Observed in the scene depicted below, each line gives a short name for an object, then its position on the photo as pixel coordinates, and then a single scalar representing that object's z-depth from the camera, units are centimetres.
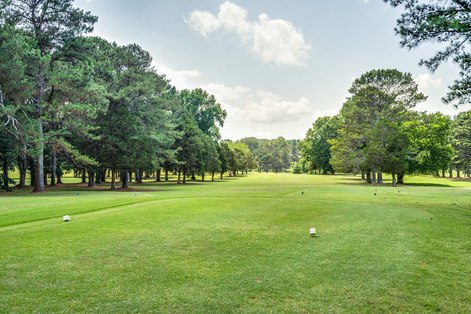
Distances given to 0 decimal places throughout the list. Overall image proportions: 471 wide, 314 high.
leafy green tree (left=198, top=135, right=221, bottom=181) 6488
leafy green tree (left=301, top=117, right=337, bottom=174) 9144
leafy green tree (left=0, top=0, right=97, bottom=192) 3356
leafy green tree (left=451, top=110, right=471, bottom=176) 7681
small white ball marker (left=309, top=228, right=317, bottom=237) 988
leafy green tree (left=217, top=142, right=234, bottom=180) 8181
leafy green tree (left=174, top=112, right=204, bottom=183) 5934
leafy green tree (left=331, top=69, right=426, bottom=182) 5206
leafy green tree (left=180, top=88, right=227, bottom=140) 8388
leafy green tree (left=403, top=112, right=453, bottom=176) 5300
